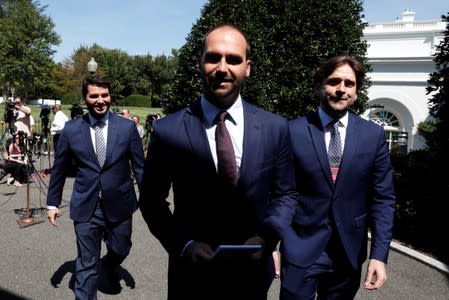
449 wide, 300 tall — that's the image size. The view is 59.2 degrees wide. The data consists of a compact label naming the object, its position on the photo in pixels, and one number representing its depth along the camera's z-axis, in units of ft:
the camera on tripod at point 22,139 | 25.79
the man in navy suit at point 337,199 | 9.30
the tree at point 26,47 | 167.94
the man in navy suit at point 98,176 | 12.87
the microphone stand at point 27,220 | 23.02
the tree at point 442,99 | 22.38
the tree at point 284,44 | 40.73
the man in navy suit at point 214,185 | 6.16
